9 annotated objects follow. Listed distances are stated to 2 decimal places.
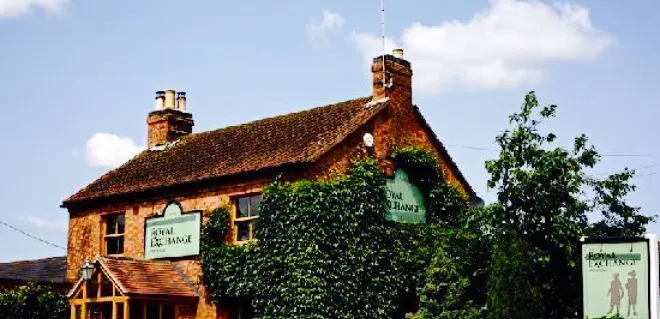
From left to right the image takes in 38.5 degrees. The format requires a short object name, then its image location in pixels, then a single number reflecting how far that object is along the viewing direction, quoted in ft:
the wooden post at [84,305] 96.81
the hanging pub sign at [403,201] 99.67
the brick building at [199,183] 94.84
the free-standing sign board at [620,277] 76.74
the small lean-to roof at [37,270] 112.78
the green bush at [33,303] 106.11
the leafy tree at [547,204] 87.04
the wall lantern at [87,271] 91.56
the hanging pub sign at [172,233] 100.32
